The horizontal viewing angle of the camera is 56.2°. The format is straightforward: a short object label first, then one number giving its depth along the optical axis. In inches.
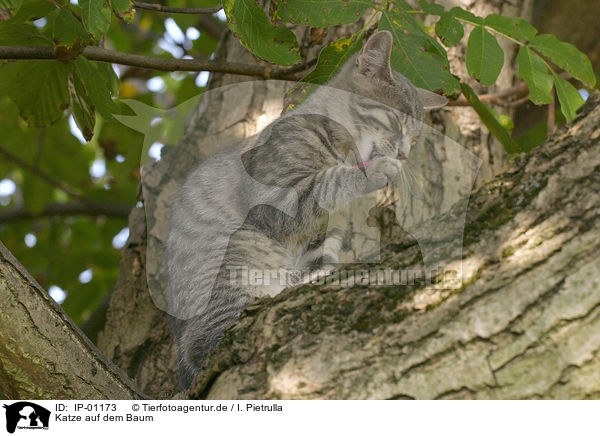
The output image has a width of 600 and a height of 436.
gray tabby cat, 106.7
